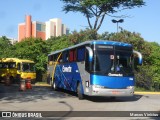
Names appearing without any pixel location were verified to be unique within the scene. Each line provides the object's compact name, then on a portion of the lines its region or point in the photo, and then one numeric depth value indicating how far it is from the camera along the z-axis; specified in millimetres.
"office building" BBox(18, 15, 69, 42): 125750
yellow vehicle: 40294
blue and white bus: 19953
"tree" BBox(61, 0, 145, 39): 42719
